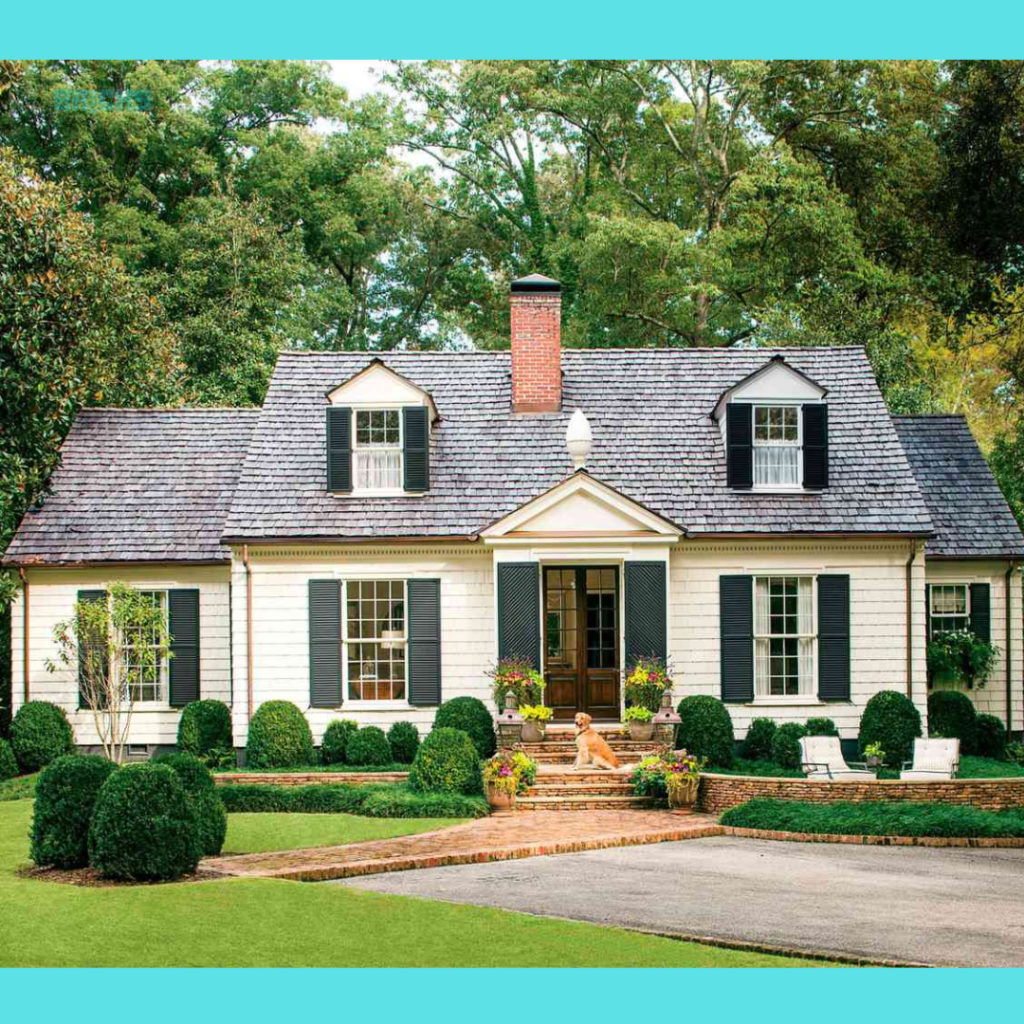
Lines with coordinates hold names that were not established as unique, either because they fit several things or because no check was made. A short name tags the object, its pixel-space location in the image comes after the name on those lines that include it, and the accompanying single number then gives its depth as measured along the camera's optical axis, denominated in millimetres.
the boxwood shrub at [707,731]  21328
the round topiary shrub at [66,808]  14062
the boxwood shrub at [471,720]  21625
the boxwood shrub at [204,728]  22812
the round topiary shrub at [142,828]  13391
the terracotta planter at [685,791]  19172
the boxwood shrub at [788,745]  21953
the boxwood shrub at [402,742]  22344
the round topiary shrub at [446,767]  19719
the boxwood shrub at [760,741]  22547
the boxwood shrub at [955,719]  24000
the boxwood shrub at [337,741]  22297
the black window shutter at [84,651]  23297
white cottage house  22781
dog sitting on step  20266
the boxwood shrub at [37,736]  22922
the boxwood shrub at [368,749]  21984
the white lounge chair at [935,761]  19703
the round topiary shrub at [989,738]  24141
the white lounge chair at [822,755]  20656
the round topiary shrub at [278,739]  21781
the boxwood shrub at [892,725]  21766
